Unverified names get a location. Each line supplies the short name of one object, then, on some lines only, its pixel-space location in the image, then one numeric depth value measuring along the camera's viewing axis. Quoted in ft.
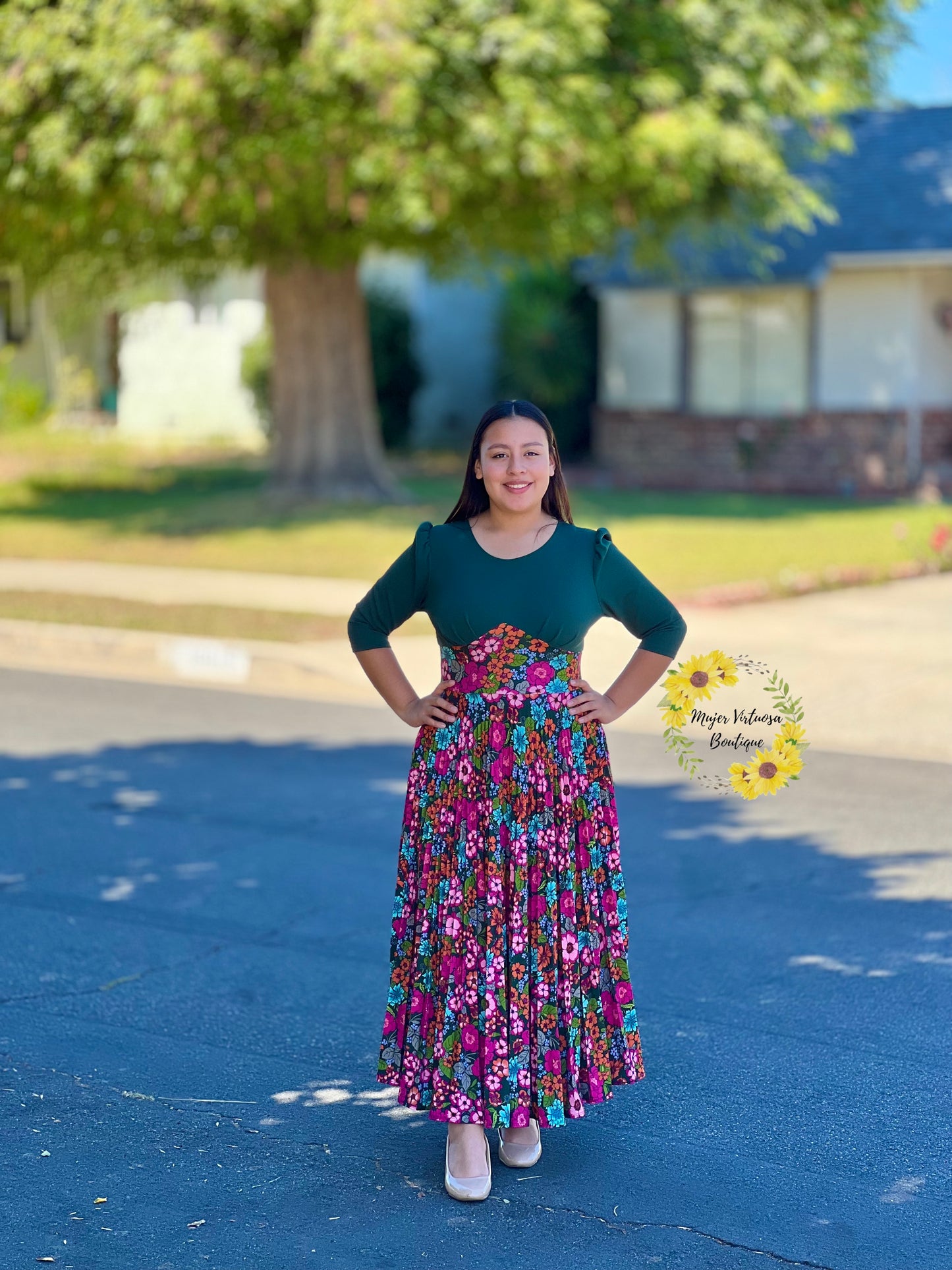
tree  50.98
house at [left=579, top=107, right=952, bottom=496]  76.64
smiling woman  12.62
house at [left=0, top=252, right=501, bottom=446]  98.58
